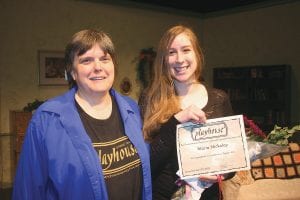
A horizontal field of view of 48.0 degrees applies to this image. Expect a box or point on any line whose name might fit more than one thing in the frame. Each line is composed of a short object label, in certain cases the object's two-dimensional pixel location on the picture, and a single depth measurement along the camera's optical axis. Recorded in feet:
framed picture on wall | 16.65
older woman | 4.19
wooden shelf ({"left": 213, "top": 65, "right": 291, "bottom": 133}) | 18.49
